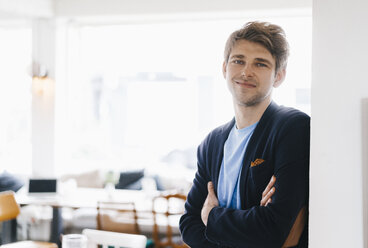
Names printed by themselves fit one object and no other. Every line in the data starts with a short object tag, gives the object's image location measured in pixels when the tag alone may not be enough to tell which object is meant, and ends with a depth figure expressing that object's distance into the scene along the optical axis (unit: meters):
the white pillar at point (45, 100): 6.31
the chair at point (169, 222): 4.50
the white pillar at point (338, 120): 1.44
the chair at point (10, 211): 4.13
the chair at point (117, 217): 4.70
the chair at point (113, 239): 2.42
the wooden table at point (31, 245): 4.16
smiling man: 1.53
